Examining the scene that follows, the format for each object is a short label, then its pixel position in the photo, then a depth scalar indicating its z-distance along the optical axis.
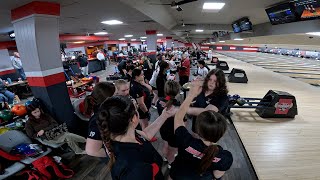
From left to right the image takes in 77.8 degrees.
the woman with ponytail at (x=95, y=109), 1.68
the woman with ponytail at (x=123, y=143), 1.00
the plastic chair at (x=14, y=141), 2.81
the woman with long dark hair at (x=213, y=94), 2.25
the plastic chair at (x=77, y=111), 3.84
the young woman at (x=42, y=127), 3.11
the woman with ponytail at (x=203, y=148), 1.32
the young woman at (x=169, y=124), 2.38
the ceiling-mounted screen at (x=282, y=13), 4.31
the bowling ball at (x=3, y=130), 3.11
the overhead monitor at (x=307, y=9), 3.77
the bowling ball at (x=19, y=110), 3.60
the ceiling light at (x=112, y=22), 5.57
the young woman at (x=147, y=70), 6.94
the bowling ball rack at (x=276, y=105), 4.60
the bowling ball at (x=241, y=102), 4.72
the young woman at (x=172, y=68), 7.39
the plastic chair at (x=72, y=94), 6.38
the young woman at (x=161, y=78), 4.48
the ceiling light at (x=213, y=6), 4.69
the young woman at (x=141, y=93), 3.14
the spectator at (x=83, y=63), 10.82
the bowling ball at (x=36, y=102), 3.16
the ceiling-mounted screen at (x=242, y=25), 6.86
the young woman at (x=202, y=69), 6.05
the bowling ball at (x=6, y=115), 3.59
